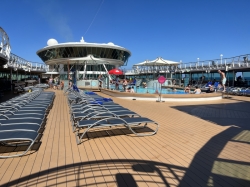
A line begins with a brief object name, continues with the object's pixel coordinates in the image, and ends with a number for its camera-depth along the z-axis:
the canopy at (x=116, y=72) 16.62
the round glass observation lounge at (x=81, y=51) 34.25
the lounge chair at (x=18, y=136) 3.27
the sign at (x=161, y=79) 11.24
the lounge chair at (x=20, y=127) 3.68
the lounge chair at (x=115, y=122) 4.36
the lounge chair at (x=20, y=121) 4.08
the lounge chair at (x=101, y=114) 4.99
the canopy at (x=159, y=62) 20.02
